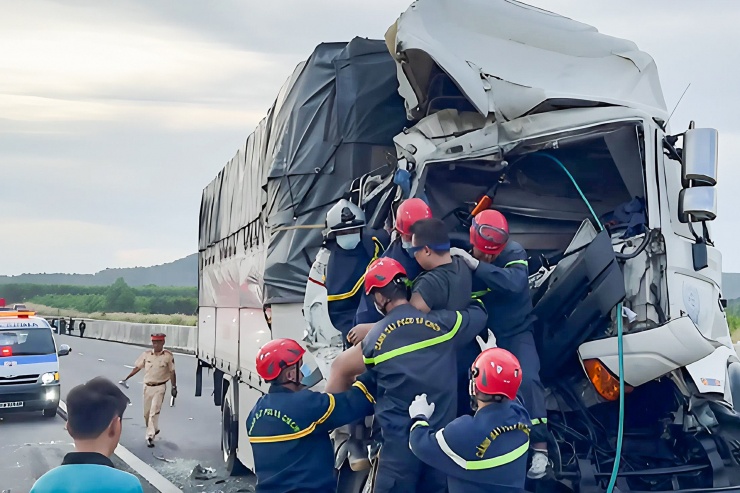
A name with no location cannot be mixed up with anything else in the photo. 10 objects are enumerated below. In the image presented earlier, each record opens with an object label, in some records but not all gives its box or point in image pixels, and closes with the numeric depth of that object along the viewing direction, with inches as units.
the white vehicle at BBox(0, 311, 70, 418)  649.0
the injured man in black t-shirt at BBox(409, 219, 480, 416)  212.7
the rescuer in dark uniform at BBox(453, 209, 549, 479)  220.1
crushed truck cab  222.2
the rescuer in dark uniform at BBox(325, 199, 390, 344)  259.9
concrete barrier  1358.3
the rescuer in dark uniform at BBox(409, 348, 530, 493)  175.6
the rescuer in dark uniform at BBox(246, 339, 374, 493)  198.1
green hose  210.1
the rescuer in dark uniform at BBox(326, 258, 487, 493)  203.6
